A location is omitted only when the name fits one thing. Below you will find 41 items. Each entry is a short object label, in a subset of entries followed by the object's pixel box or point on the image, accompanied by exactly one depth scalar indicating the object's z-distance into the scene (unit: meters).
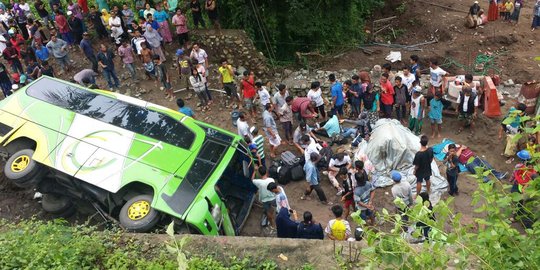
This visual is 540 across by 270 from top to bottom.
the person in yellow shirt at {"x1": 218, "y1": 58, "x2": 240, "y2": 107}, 10.88
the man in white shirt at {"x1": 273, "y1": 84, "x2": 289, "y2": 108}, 10.29
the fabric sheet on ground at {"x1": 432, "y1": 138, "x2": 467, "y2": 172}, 10.02
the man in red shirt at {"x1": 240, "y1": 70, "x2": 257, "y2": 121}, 10.75
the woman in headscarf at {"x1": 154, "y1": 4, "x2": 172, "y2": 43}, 12.61
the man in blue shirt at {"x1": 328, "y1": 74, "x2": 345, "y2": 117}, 10.59
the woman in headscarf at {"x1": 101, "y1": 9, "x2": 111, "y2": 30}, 13.42
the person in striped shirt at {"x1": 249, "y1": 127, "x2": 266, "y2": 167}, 9.19
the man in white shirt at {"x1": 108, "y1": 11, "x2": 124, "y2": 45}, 12.79
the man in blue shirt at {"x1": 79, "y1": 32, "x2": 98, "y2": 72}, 12.12
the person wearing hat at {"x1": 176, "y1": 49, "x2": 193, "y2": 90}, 11.09
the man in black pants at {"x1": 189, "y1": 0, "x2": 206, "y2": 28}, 12.79
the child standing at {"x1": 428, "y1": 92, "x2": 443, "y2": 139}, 10.16
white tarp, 9.44
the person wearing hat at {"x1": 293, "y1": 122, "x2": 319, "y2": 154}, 9.97
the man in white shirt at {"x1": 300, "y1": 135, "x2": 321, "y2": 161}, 9.27
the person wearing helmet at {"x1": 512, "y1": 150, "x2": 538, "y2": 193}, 6.86
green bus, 6.87
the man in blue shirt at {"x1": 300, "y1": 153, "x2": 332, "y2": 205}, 8.66
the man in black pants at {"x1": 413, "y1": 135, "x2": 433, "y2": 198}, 8.47
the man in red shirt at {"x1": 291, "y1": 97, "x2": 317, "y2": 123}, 10.37
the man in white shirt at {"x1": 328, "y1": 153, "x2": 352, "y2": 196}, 8.95
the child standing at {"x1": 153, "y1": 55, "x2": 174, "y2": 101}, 11.41
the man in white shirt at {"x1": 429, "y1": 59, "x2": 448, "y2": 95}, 10.62
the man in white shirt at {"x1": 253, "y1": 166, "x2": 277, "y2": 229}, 7.90
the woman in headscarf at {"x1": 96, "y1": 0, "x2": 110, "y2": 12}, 14.05
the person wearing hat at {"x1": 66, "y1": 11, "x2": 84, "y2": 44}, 13.43
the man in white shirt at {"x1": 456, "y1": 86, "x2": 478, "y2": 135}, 10.11
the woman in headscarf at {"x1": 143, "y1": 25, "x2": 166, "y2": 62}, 11.95
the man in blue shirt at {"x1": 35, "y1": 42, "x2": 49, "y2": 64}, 12.52
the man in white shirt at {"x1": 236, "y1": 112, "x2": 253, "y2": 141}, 9.32
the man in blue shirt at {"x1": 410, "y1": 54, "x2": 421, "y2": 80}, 10.87
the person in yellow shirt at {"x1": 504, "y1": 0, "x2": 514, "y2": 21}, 15.81
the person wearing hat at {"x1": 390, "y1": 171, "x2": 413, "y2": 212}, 7.63
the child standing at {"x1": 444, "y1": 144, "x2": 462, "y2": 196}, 8.54
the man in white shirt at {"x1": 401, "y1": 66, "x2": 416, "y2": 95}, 10.52
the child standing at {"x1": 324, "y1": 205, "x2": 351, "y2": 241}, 6.89
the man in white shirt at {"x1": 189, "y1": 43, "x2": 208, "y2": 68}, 11.23
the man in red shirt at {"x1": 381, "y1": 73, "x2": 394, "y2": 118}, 10.40
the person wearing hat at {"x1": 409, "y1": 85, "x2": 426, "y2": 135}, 10.05
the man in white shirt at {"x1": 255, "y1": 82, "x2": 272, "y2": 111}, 10.51
